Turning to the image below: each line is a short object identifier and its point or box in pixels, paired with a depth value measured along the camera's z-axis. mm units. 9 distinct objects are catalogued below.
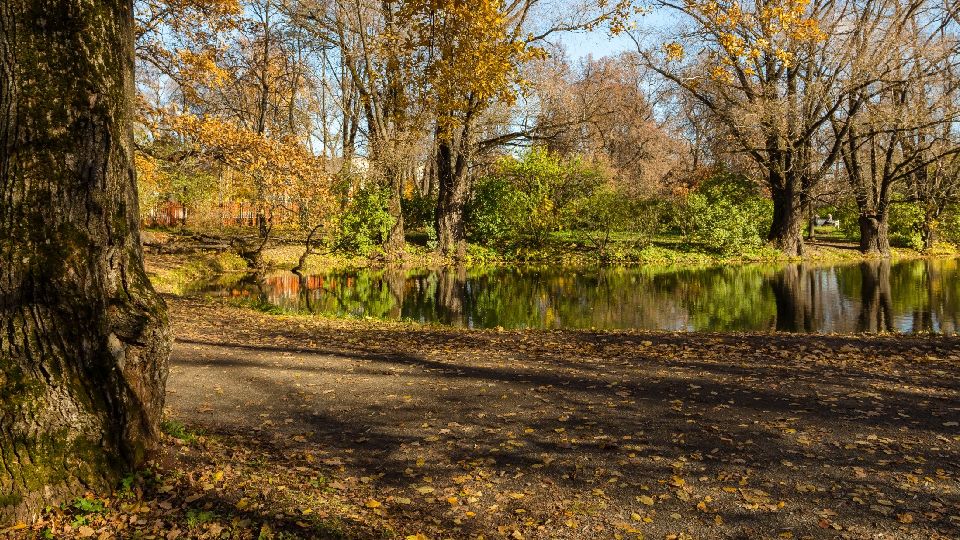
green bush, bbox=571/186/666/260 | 30641
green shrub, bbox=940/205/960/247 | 33625
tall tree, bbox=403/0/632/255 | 14867
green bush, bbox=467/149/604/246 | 30938
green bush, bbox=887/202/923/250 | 33750
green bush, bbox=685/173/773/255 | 31203
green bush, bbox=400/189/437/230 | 32844
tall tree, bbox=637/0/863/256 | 25547
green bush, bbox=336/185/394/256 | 29234
